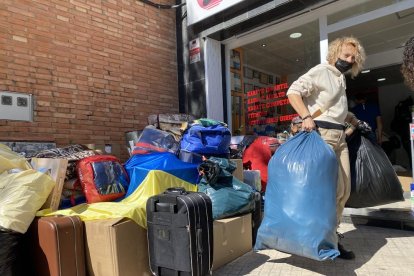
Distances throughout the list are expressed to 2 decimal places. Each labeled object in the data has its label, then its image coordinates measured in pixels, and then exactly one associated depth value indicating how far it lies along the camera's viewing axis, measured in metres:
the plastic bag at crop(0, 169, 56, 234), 2.27
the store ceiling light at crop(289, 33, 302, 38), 5.51
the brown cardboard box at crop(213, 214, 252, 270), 2.68
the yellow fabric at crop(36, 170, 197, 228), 2.48
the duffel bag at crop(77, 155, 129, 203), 2.84
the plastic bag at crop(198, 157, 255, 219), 2.85
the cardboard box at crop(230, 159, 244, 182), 3.66
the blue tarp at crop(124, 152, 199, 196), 3.04
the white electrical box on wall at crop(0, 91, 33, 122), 3.92
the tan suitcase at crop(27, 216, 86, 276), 2.28
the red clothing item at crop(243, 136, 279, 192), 4.42
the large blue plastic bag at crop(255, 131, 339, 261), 2.27
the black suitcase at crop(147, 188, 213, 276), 2.25
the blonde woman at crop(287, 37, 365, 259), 2.69
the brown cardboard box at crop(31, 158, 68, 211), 2.65
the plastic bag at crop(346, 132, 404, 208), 3.01
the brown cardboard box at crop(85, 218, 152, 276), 2.29
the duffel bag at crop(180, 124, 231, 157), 3.43
